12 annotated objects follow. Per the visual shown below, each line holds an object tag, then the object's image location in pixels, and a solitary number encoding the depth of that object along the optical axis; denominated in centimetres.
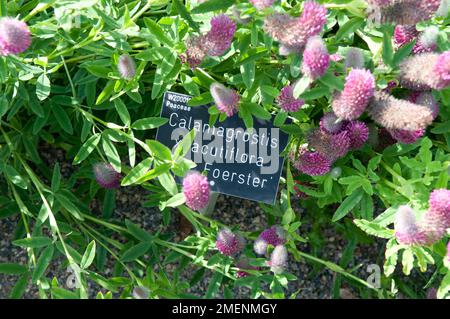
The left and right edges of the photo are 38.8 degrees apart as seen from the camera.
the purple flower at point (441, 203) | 124
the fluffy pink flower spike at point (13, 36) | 120
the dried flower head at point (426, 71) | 120
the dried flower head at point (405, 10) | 113
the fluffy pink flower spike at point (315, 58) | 116
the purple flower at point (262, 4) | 116
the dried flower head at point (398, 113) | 120
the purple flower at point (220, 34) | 125
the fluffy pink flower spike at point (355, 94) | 120
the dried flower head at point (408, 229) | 127
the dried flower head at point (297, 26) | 116
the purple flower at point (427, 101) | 131
